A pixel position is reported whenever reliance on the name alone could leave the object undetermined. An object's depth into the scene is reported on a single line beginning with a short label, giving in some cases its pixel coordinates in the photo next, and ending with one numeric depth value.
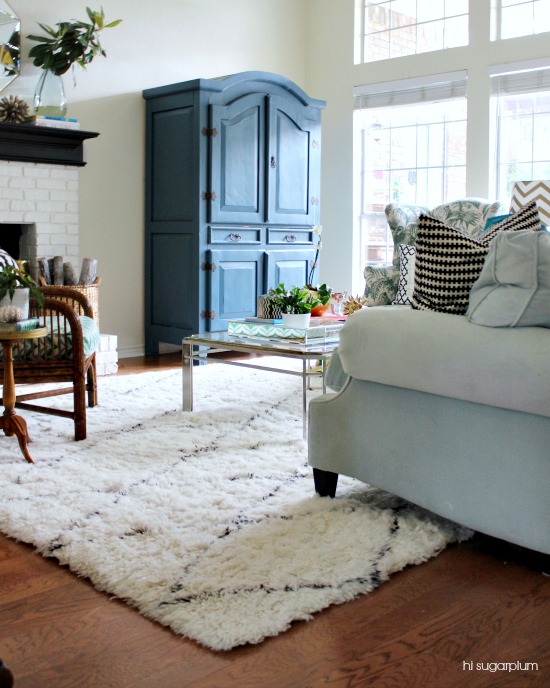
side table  3.19
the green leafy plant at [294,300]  3.90
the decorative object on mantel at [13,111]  5.05
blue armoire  5.62
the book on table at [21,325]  3.20
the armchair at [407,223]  4.50
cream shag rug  2.02
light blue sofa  2.13
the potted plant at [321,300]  4.23
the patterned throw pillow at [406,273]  4.30
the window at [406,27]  6.24
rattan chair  3.50
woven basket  5.12
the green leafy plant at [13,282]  3.28
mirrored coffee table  3.50
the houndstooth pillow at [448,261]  2.44
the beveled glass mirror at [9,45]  5.04
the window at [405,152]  6.29
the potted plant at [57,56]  5.11
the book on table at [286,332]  3.75
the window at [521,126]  5.79
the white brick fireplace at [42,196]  5.09
